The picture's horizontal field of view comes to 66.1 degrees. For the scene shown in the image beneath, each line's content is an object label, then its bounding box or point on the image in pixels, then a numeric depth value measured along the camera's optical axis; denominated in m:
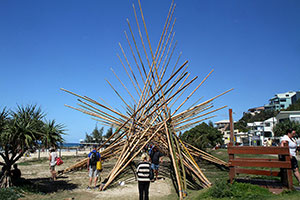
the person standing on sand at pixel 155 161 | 8.30
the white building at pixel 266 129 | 44.92
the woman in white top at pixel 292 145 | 5.21
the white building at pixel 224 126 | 71.42
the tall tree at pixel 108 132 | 33.21
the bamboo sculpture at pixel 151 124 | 7.50
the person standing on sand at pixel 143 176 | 4.87
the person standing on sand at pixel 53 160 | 8.27
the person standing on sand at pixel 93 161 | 7.45
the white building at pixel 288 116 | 33.62
